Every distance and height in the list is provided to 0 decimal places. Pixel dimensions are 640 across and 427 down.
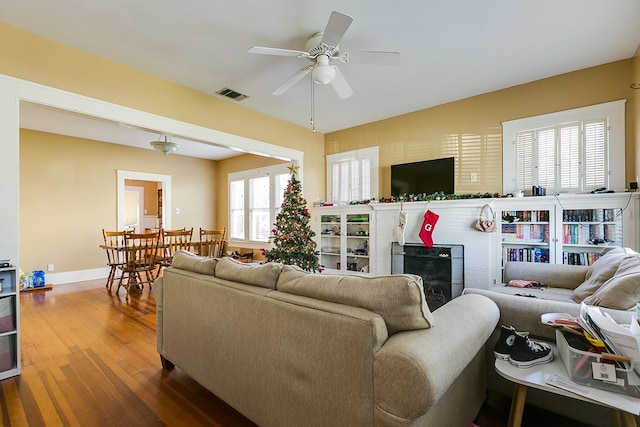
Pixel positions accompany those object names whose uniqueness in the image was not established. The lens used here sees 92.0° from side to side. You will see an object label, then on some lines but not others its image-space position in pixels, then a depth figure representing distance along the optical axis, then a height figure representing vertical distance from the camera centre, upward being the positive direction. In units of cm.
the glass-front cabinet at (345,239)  530 -45
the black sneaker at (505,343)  148 -63
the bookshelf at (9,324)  231 -84
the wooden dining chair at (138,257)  470 -68
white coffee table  128 -69
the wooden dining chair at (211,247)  567 -63
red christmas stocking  441 -18
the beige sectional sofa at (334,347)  110 -57
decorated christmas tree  458 -32
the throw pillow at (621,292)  166 -43
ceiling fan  248 +136
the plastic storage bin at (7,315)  235 -78
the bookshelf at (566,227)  332 -14
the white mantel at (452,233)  404 -26
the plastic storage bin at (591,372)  116 -62
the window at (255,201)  675 +31
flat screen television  461 +59
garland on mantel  415 +26
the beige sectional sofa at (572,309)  161 -52
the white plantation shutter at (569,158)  369 +69
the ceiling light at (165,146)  516 +115
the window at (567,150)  349 +79
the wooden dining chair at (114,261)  486 -79
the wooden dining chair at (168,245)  509 -52
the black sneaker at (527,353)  141 -65
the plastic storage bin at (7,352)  230 -104
